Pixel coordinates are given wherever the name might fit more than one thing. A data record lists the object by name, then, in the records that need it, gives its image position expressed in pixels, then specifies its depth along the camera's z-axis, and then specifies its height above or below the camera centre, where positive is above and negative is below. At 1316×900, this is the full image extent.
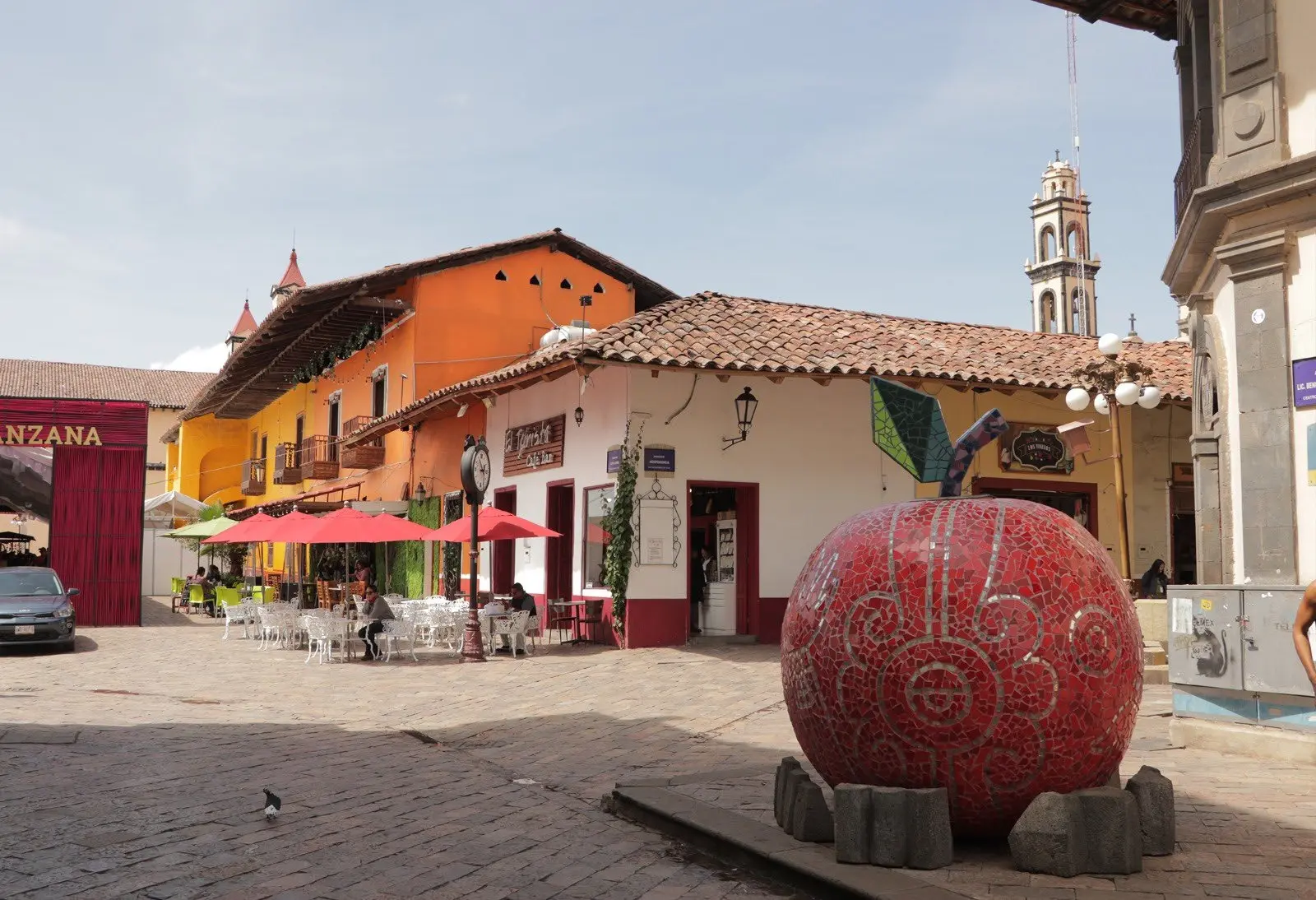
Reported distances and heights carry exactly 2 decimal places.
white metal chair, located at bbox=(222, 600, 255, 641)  20.91 -1.10
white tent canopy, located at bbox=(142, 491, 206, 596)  40.38 -0.33
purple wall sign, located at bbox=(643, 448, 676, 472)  16.81 +1.23
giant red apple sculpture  4.80 -0.46
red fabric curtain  23.05 +0.38
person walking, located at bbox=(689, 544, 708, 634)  18.61 -0.54
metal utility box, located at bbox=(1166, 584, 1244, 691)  8.61 -0.64
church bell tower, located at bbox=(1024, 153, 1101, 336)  74.75 +17.67
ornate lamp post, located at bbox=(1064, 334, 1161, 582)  15.15 +2.01
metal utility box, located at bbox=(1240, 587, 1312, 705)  8.21 -0.65
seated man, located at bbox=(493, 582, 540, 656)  17.27 -0.77
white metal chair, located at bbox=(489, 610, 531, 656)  16.12 -1.01
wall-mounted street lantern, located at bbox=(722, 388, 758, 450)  17.31 +1.96
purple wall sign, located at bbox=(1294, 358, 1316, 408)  9.15 +1.23
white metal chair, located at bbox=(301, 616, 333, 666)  15.98 -1.12
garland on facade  27.16 +4.75
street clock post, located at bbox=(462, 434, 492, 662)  15.73 +0.15
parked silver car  17.08 -0.86
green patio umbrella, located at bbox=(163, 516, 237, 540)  24.69 +0.42
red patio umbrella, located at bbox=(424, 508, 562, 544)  16.47 +0.28
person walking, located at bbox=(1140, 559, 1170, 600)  19.06 -0.55
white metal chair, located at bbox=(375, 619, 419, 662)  16.02 -1.12
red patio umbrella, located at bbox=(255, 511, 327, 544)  16.95 +0.31
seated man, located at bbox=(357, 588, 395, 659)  16.20 -0.93
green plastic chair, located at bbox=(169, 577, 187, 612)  31.67 -1.06
